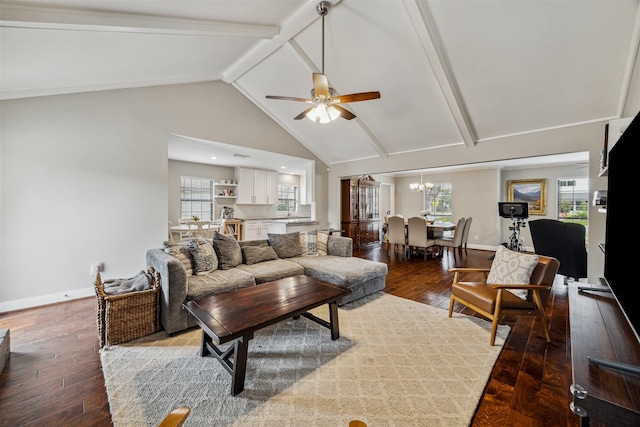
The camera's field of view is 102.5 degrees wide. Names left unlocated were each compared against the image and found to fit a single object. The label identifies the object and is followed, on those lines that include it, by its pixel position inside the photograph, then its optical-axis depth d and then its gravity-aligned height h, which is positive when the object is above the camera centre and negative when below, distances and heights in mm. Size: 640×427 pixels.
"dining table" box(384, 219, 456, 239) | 5831 -445
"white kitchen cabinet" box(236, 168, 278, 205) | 7086 +657
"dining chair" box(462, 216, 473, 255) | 5956 -481
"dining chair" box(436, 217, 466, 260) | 5777 -675
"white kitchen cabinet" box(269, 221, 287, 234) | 5982 -418
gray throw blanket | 2439 -762
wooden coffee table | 1711 -778
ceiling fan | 2591 +1172
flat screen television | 1073 -72
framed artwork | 6695 +455
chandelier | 7168 +665
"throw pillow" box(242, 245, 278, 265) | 3498 -622
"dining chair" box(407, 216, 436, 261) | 5633 -550
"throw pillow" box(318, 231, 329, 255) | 4215 -552
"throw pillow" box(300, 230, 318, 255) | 4172 -548
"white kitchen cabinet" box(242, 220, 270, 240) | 6891 -542
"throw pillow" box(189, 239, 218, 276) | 2980 -564
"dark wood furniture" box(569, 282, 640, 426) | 900 -656
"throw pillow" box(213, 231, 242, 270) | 3246 -532
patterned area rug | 1540 -1216
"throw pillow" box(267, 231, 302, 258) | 3926 -543
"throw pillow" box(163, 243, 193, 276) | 2881 -505
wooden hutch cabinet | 6840 -11
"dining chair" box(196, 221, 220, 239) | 5195 -393
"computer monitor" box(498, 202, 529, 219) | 5527 +16
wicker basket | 2240 -957
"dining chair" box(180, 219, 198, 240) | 5086 -442
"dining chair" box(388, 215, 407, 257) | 6066 -510
